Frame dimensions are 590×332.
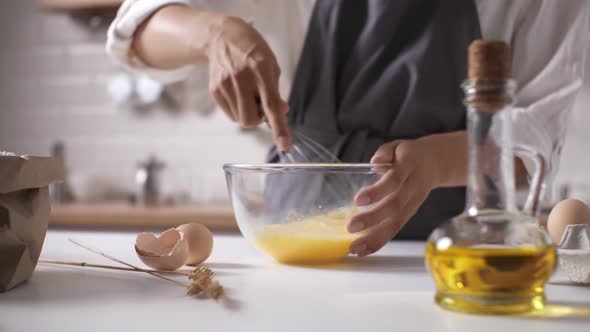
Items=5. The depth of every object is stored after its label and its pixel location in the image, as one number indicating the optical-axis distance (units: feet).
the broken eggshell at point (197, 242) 2.41
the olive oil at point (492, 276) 1.53
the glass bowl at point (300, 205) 2.40
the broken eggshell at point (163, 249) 2.26
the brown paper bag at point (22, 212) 1.91
